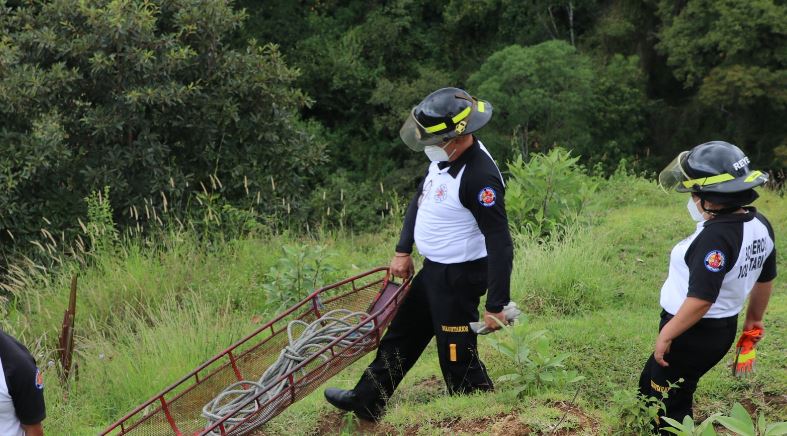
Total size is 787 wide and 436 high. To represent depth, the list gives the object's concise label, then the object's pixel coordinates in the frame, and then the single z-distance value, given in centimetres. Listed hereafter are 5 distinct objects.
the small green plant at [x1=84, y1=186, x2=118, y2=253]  852
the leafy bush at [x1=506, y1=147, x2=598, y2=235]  849
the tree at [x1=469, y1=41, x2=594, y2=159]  2347
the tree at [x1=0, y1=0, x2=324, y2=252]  1078
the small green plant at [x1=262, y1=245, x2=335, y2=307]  749
